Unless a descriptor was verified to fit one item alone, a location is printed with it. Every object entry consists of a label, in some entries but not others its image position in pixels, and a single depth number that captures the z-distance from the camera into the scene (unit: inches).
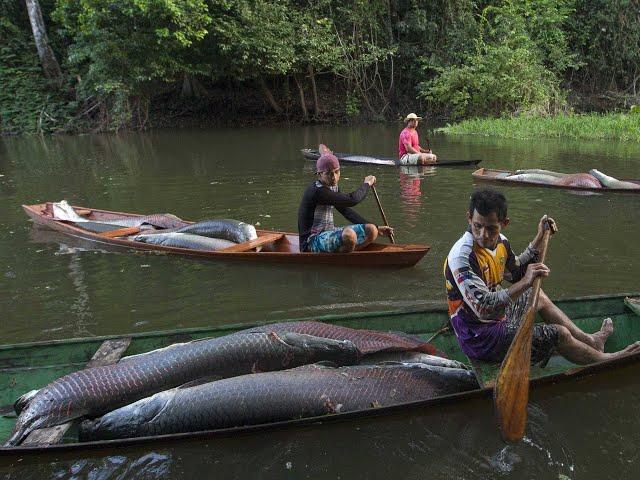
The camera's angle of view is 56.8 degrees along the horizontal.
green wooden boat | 138.1
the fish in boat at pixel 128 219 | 327.9
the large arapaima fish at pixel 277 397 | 138.6
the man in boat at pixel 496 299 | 141.9
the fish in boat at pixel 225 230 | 296.0
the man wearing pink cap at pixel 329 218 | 251.3
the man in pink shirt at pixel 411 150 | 506.9
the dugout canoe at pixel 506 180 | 389.0
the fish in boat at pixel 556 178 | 395.9
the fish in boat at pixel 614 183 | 384.2
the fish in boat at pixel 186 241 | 292.7
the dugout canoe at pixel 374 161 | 499.8
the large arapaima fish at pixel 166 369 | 139.9
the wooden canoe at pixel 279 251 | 263.6
